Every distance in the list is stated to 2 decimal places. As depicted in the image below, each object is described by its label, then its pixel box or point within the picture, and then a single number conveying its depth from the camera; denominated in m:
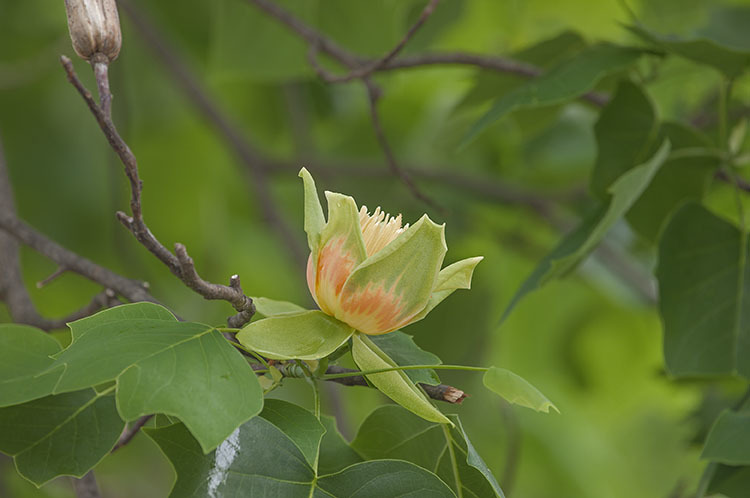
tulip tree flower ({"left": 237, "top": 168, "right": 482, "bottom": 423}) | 1.29
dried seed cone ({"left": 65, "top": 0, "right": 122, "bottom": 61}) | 1.30
